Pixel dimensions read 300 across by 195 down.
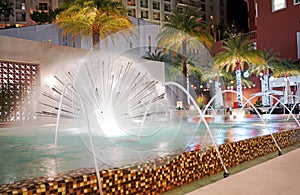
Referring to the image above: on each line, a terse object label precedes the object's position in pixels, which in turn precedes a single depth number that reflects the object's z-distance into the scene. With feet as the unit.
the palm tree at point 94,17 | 60.13
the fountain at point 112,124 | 16.52
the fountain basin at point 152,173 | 9.80
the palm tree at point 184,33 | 81.41
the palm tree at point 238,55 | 86.00
